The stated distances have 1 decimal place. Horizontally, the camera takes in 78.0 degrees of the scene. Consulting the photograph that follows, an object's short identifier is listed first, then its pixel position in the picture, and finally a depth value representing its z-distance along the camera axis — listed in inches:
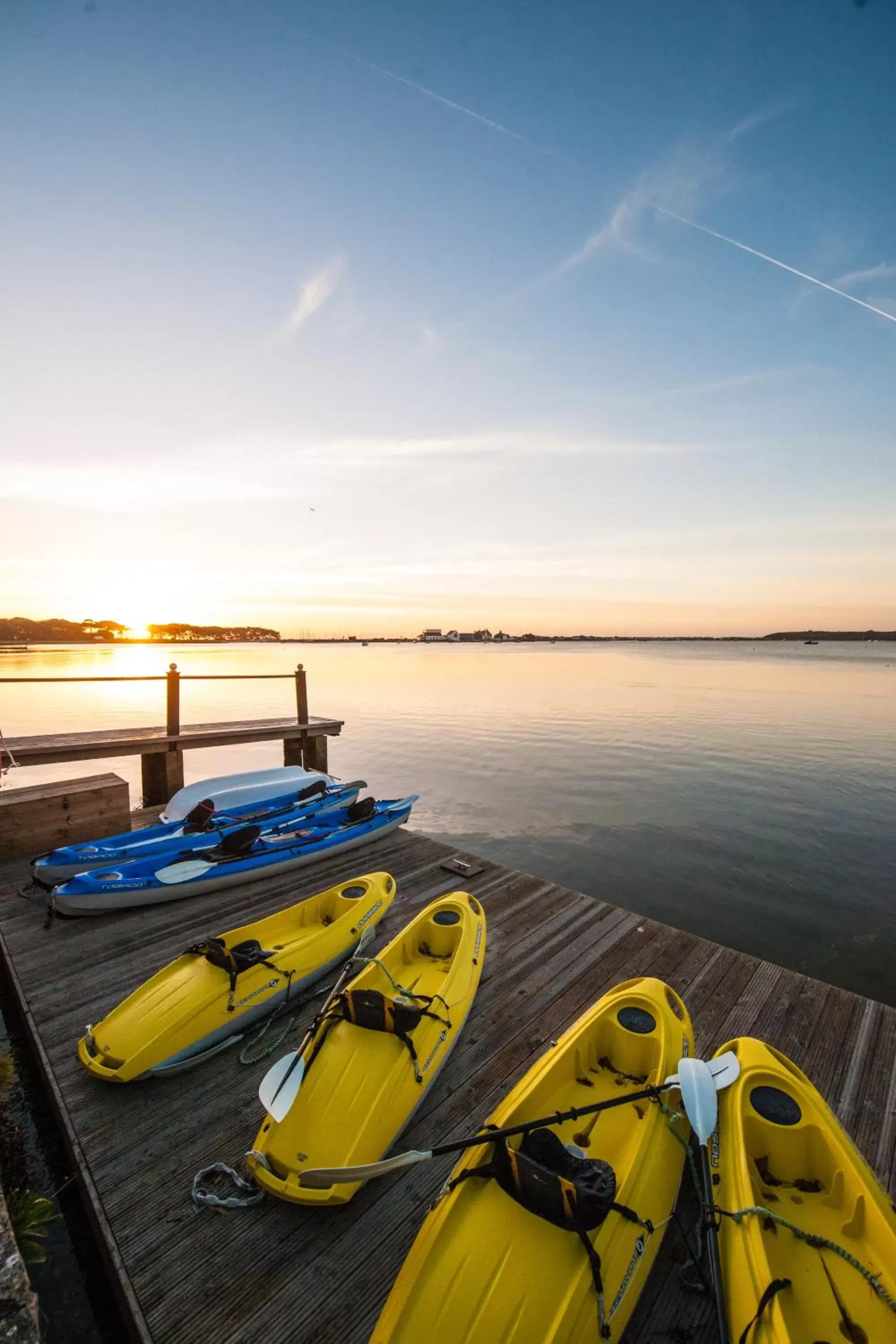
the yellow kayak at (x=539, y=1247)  86.3
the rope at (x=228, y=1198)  119.0
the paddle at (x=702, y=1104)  106.6
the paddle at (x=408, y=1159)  97.4
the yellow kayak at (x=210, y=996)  150.8
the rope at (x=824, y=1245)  91.7
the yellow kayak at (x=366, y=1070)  119.3
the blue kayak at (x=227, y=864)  233.0
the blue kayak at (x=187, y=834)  246.5
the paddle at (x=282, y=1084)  121.5
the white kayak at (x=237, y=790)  334.3
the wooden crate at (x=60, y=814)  279.1
